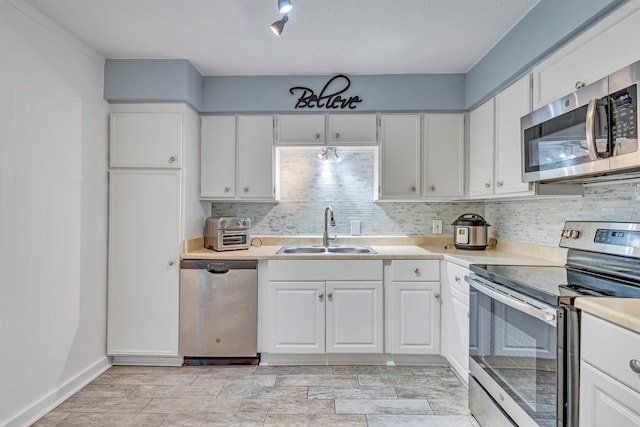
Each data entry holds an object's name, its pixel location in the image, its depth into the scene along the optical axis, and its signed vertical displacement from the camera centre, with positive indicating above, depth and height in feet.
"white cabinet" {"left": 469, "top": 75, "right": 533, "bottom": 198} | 7.13 +1.62
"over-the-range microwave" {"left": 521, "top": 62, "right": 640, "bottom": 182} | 4.27 +1.16
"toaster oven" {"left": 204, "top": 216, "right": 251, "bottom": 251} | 9.37 -0.59
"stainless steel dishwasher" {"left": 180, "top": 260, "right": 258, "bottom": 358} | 8.78 -2.54
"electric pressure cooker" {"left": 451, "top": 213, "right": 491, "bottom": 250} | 9.23 -0.52
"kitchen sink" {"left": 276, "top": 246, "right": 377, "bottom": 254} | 10.03 -1.06
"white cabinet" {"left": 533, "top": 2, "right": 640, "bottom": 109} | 4.55 +2.36
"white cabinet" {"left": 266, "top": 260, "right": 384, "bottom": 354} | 8.71 -2.36
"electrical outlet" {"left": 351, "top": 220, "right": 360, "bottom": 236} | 10.71 -0.46
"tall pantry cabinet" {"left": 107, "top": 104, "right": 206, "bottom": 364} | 8.75 -0.60
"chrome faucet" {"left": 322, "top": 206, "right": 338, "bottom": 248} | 10.28 -0.31
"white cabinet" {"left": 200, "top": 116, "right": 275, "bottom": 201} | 9.91 +1.37
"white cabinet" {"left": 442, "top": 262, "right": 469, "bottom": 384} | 7.55 -2.41
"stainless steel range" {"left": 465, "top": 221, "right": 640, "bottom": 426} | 4.17 -1.51
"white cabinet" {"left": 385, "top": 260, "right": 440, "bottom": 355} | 8.71 -2.32
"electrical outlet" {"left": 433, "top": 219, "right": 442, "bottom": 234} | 10.68 -0.40
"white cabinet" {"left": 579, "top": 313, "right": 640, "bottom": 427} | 3.27 -1.60
